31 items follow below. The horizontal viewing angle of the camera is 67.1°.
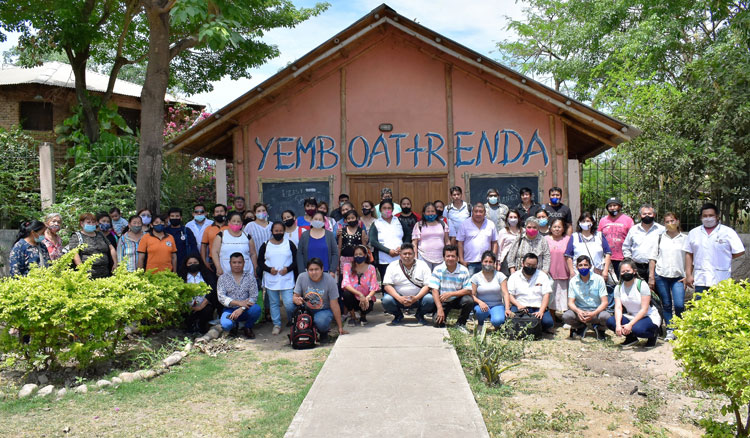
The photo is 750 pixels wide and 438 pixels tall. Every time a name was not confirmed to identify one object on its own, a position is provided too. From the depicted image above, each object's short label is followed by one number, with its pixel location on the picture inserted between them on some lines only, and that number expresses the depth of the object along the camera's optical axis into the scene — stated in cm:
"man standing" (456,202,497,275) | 823
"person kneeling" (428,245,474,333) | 760
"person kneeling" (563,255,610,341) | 732
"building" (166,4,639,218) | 1066
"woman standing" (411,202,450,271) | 829
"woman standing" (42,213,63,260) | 721
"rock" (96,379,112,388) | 568
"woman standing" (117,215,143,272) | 778
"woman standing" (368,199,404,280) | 833
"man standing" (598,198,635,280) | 814
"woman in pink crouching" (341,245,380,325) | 788
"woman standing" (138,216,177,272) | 775
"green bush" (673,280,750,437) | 355
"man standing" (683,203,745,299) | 699
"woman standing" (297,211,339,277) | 793
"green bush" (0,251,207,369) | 569
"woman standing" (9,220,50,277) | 693
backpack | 707
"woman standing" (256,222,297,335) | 783
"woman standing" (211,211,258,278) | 793
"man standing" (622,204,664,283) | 761
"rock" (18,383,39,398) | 549
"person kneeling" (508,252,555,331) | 749
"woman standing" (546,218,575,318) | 783
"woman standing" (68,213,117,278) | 752
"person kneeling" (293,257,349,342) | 729
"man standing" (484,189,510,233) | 893
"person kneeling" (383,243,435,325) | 766
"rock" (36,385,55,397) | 552
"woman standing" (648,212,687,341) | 731
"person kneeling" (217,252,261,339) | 765
